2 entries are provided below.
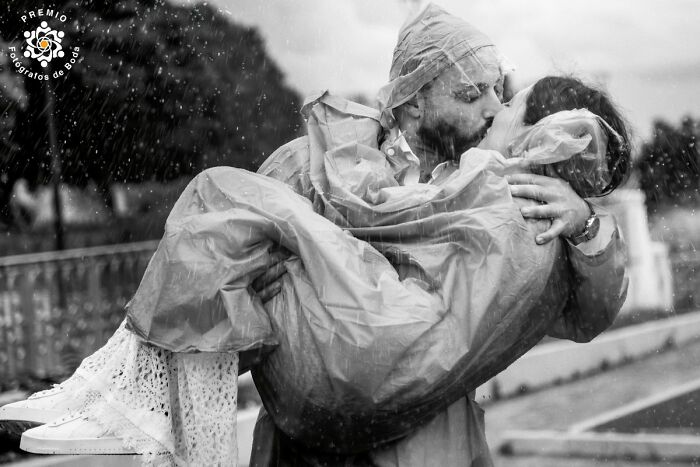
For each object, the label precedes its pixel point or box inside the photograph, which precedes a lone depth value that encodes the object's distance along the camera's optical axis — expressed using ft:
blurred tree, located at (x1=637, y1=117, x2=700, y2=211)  35.73
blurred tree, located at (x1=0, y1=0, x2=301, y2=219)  19.51
